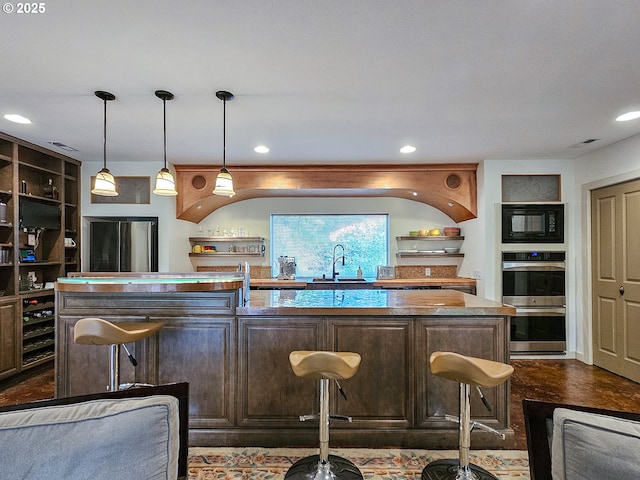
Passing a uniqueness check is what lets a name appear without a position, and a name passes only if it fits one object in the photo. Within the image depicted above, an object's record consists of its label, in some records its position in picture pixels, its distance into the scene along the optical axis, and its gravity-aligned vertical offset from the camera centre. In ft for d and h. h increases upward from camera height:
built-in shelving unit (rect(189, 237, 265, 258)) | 17.51 +0.09
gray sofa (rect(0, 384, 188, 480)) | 3.11 -1.79
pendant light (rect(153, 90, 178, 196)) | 9.22 +1.75
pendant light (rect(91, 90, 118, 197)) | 9.06 +1.72
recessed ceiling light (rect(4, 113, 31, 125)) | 9.91 +3.83
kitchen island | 7.96 -2.59
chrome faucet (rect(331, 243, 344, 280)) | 17.95 -0.60
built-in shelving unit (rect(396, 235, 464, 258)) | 17.15 +0.01
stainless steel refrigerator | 14.74 +0.16
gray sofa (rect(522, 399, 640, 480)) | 3.11 -1.91
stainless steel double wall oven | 14.38 -2.24
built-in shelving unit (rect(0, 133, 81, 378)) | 11.87 +0.15
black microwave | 14.46 +0.95
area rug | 7.00 -4.57
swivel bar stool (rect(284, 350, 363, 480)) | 6.09 -3.03
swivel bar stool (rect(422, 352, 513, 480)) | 5.92 -2.44
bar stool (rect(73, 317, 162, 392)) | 6.86 -1.70
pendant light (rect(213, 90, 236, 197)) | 9.59 +1.81
